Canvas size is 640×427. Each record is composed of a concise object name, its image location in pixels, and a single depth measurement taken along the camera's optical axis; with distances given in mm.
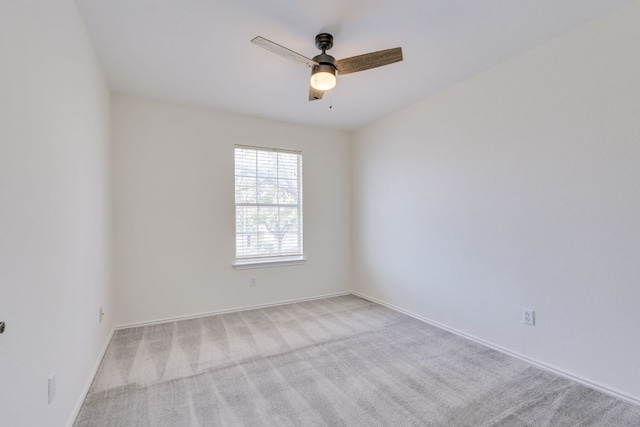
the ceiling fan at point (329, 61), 2066
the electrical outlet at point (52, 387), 1465
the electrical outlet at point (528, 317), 2467
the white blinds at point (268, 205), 4000
